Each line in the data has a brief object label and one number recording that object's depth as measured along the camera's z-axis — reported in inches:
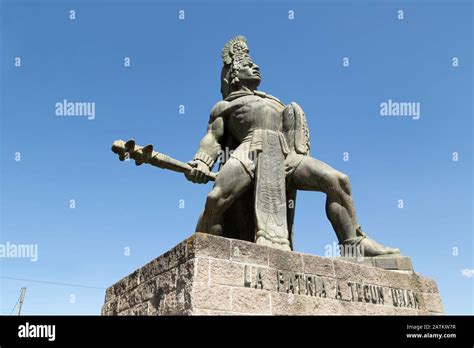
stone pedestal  186.4
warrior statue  244.1
